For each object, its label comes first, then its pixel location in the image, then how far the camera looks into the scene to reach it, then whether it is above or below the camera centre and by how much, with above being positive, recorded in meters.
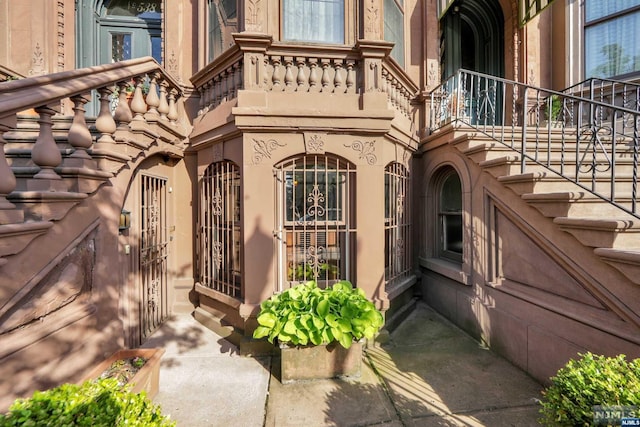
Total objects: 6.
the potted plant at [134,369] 2.75 -1.56
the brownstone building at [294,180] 2.64 +0.44
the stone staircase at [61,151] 2.13 +0.66
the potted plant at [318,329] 3.24 -1.32
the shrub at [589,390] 1.73 -1.13
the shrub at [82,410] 1.52 -1.09
